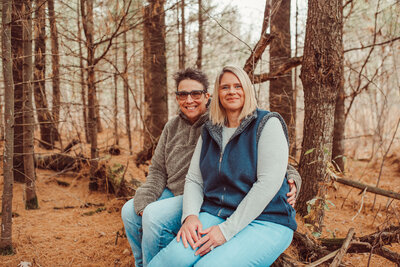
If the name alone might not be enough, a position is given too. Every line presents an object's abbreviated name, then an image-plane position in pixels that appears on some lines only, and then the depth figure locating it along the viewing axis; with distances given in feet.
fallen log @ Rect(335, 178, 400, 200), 10.29
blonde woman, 5.45
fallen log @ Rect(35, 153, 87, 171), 17.57
